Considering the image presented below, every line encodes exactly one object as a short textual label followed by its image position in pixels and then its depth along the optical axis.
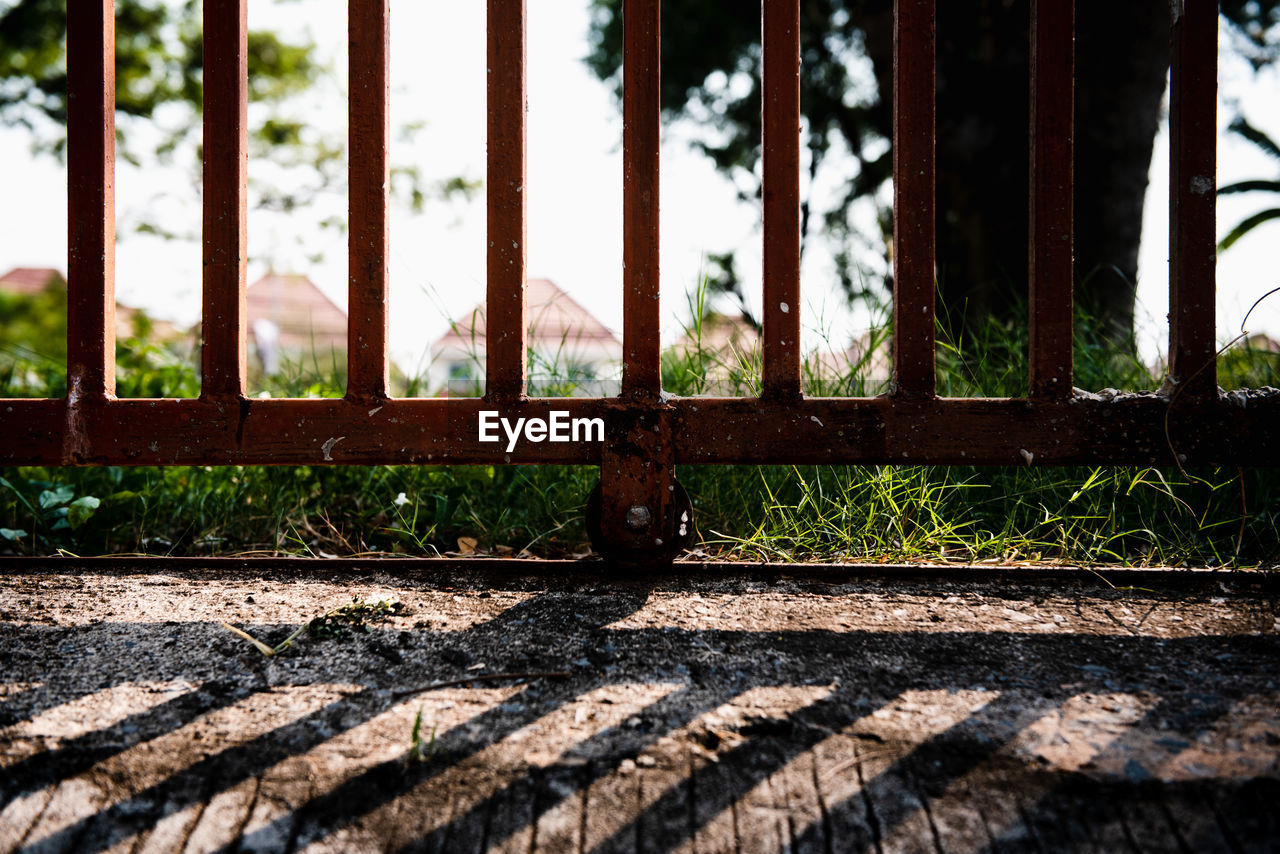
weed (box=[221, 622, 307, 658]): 1.19
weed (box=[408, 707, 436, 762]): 1.09
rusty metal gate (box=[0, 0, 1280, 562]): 1.29
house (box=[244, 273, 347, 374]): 17.17
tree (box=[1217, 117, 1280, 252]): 4.09
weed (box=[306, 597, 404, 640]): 1.22
